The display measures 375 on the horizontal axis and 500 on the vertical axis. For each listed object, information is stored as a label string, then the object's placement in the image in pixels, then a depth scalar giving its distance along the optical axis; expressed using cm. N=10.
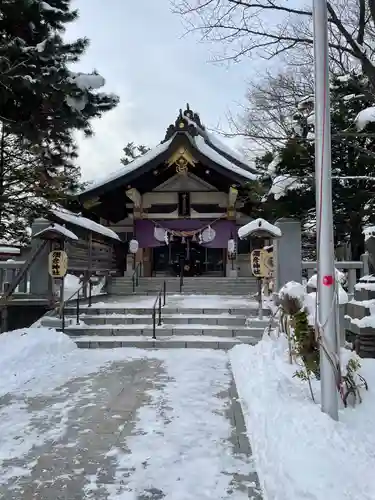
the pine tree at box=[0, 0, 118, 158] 822
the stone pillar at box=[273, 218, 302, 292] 980
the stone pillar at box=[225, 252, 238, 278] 1780
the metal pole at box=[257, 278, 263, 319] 934
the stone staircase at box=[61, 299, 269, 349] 848
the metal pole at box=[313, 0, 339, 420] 403
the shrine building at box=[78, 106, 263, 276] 1711
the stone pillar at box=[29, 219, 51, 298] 988
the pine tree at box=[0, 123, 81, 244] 1223
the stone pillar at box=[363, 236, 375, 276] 691
